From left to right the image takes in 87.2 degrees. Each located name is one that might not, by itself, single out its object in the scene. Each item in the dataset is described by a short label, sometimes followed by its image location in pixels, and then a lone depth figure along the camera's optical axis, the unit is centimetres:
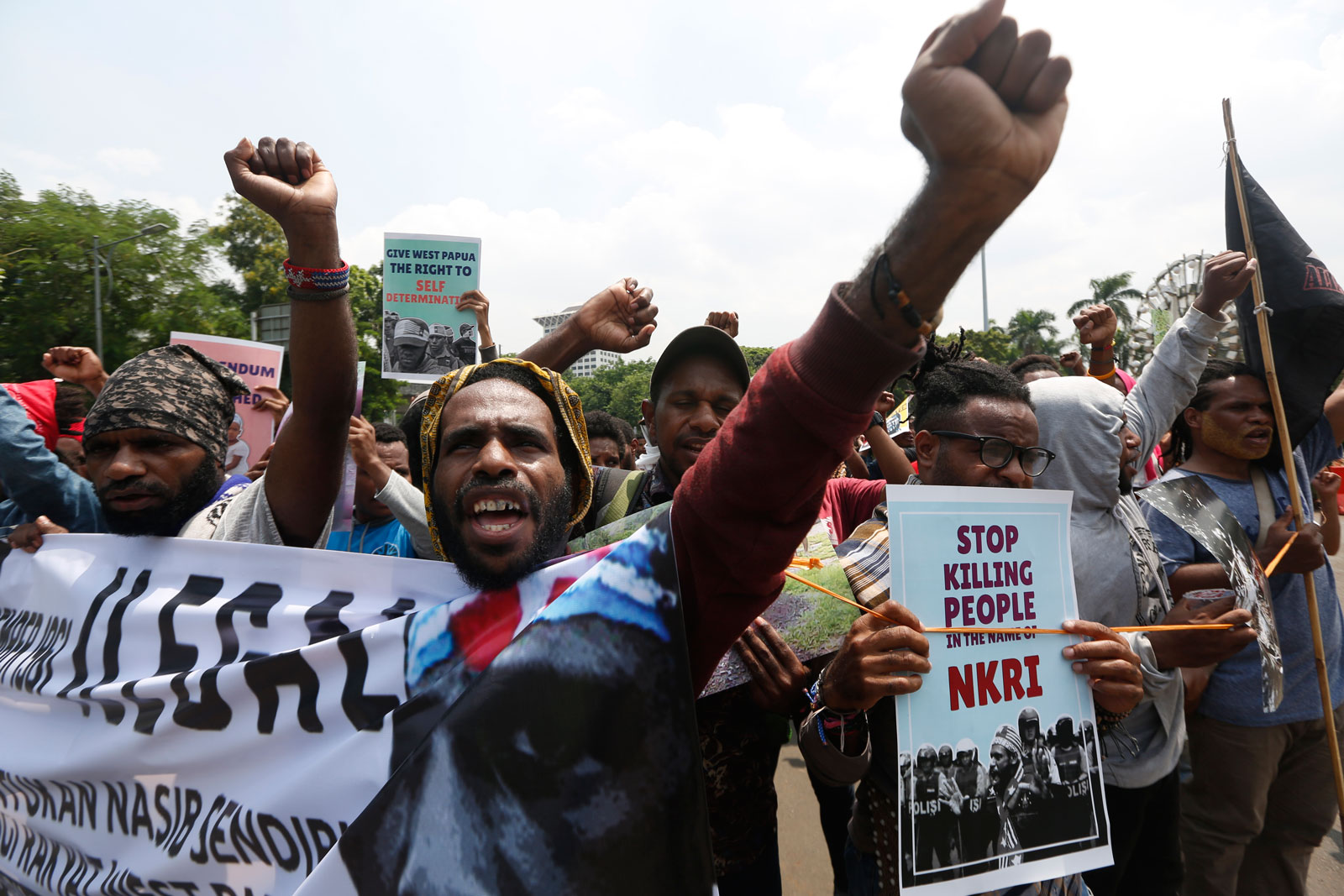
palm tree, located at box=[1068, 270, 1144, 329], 3888
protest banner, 110
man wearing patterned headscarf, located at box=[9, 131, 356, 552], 172
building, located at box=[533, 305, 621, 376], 9419
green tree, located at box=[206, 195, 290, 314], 2844
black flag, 270
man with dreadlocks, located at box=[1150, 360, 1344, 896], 262
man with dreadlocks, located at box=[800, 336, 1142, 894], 147
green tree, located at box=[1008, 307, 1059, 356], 4406
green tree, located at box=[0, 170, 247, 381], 1848
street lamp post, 1816
